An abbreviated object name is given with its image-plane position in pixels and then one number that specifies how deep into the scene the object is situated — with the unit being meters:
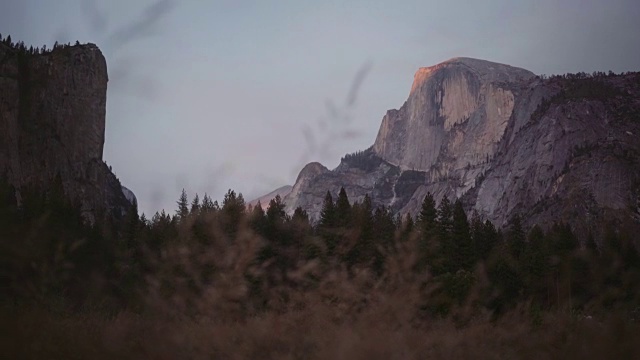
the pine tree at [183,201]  62.97
